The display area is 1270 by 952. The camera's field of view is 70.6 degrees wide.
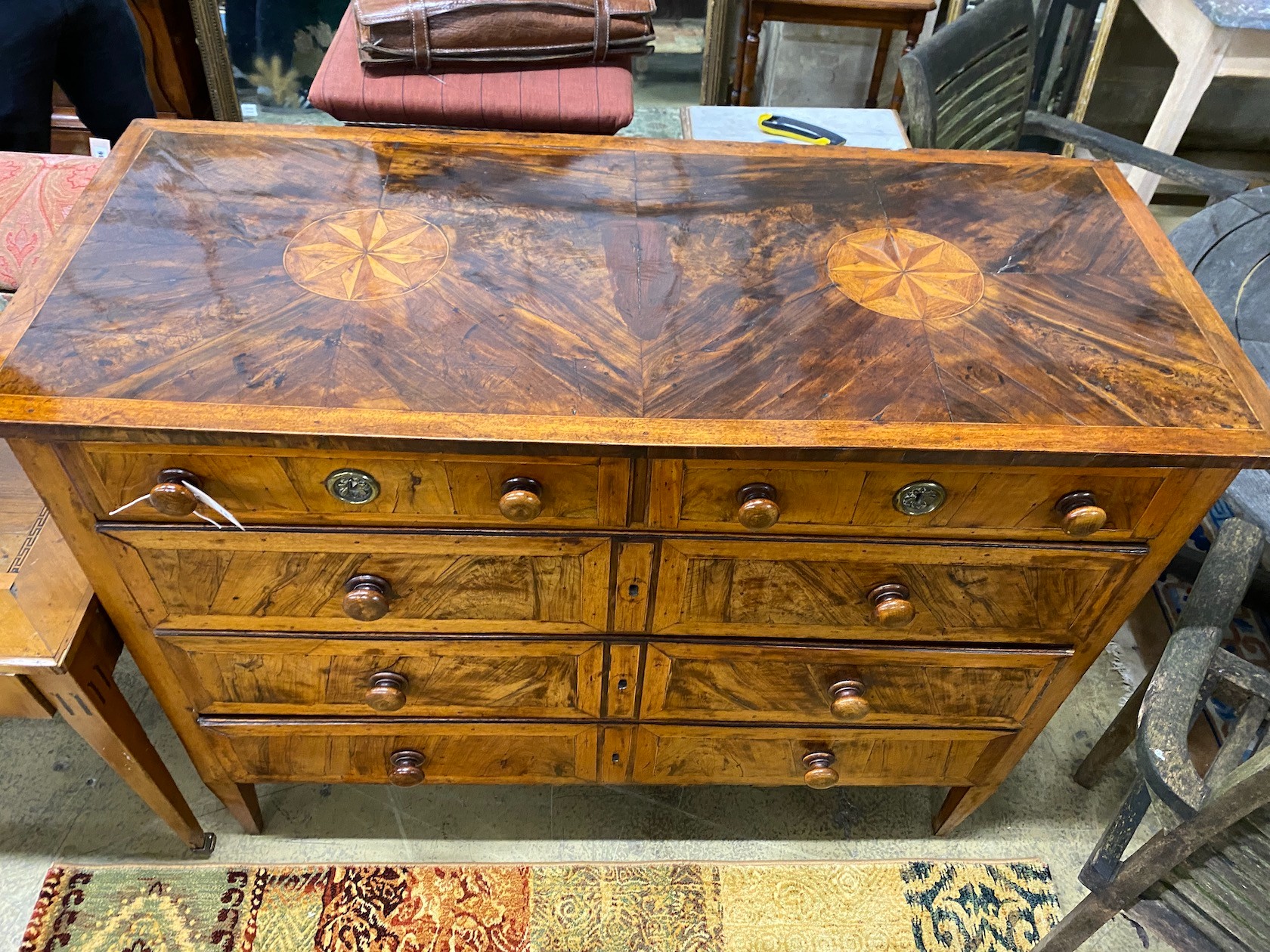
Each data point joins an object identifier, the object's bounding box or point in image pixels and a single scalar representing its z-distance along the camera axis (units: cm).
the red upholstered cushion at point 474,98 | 155
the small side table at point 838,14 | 226
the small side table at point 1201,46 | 174
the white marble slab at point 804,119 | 197
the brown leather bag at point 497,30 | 149
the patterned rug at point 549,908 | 139
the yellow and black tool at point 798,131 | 195
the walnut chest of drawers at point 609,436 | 90
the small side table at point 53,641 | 108
